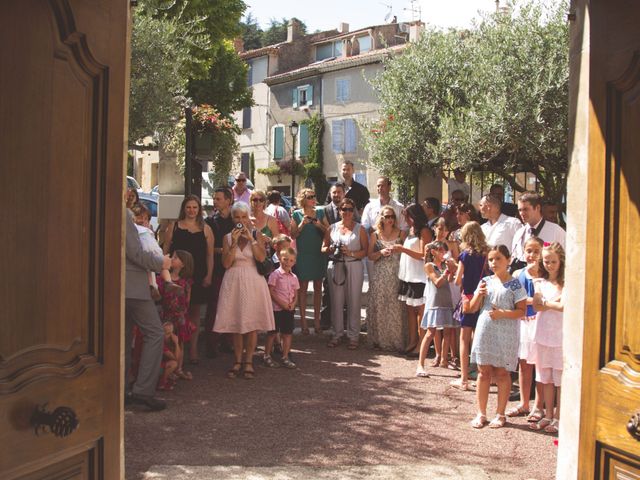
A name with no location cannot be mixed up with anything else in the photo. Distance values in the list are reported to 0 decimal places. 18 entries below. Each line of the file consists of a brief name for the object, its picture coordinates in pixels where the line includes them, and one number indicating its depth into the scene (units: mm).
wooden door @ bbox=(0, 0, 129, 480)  2381
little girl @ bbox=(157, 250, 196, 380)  7656
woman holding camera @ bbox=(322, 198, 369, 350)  10016
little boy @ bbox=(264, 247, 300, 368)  8703
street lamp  27547
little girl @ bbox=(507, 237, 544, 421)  6520
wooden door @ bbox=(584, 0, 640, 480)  2617
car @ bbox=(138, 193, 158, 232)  19145
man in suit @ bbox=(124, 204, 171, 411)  6398
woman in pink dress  8234
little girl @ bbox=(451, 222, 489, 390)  7679
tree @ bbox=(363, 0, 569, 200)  13375
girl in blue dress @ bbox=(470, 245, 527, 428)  6348
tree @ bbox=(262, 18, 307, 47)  71938
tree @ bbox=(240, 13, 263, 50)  73312
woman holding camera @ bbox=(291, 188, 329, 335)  10398
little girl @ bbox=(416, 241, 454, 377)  8500
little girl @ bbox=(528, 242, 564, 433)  6258
